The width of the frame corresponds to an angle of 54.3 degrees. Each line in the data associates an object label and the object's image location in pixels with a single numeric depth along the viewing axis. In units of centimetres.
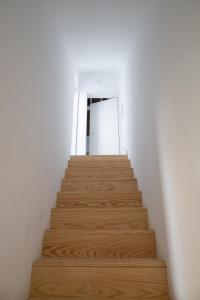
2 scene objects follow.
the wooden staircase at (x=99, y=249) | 126
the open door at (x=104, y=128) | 473
